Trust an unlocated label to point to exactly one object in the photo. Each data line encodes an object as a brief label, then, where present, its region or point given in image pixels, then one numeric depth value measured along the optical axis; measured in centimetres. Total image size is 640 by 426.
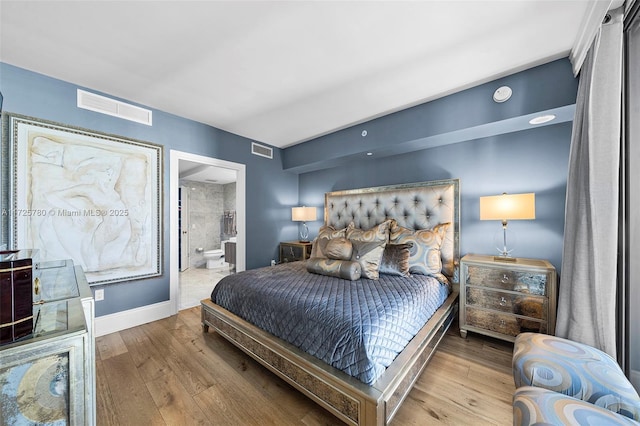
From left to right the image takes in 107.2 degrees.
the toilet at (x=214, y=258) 567
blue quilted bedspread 130
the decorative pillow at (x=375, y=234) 272
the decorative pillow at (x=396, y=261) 228
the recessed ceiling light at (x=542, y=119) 198
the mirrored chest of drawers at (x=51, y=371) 61
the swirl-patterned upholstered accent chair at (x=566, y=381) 94
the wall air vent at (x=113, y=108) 226
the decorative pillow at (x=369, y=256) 223
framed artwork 197
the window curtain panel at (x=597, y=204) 137
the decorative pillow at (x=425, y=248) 237
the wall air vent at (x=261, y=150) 365
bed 125
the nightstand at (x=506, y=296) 190
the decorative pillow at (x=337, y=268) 217
